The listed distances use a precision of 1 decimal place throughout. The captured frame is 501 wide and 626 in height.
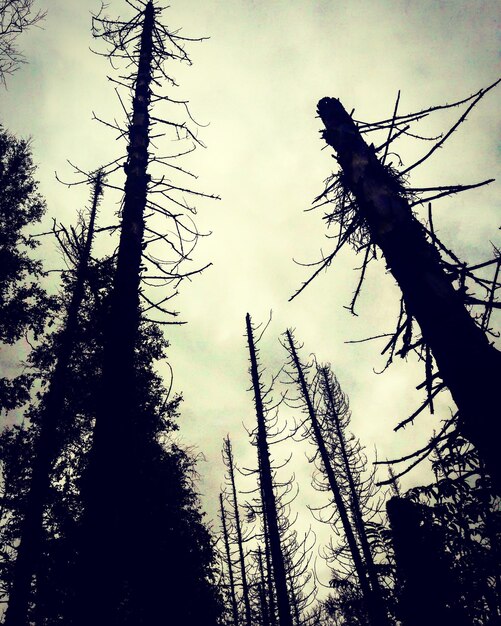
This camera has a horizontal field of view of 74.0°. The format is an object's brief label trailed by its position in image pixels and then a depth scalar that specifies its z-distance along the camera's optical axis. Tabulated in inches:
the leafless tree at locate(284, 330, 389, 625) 463.2
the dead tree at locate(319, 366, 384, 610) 542.8
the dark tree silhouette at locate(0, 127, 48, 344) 327.9
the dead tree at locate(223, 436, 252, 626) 925.8
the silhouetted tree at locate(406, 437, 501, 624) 169.9
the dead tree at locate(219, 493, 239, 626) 1021.1
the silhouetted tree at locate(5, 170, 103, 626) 246.1
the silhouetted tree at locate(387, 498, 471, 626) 251.8
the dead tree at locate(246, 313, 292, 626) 364.5
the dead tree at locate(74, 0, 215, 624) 100.9
